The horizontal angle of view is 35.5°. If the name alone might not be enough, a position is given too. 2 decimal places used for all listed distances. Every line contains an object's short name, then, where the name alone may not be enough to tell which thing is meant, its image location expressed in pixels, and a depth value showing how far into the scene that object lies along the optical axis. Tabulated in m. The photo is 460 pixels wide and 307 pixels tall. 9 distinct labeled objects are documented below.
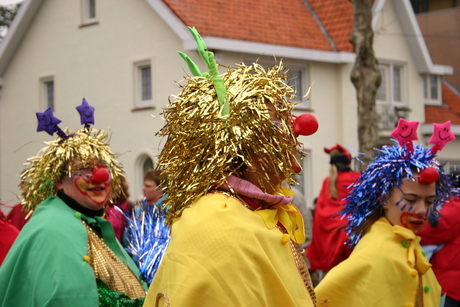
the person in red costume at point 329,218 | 7.39
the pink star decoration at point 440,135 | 4.75
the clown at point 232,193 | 2.79
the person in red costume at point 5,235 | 5.89
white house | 16.52
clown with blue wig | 4.30
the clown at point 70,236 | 4.48
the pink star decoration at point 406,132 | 4.73
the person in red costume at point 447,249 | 5.82
